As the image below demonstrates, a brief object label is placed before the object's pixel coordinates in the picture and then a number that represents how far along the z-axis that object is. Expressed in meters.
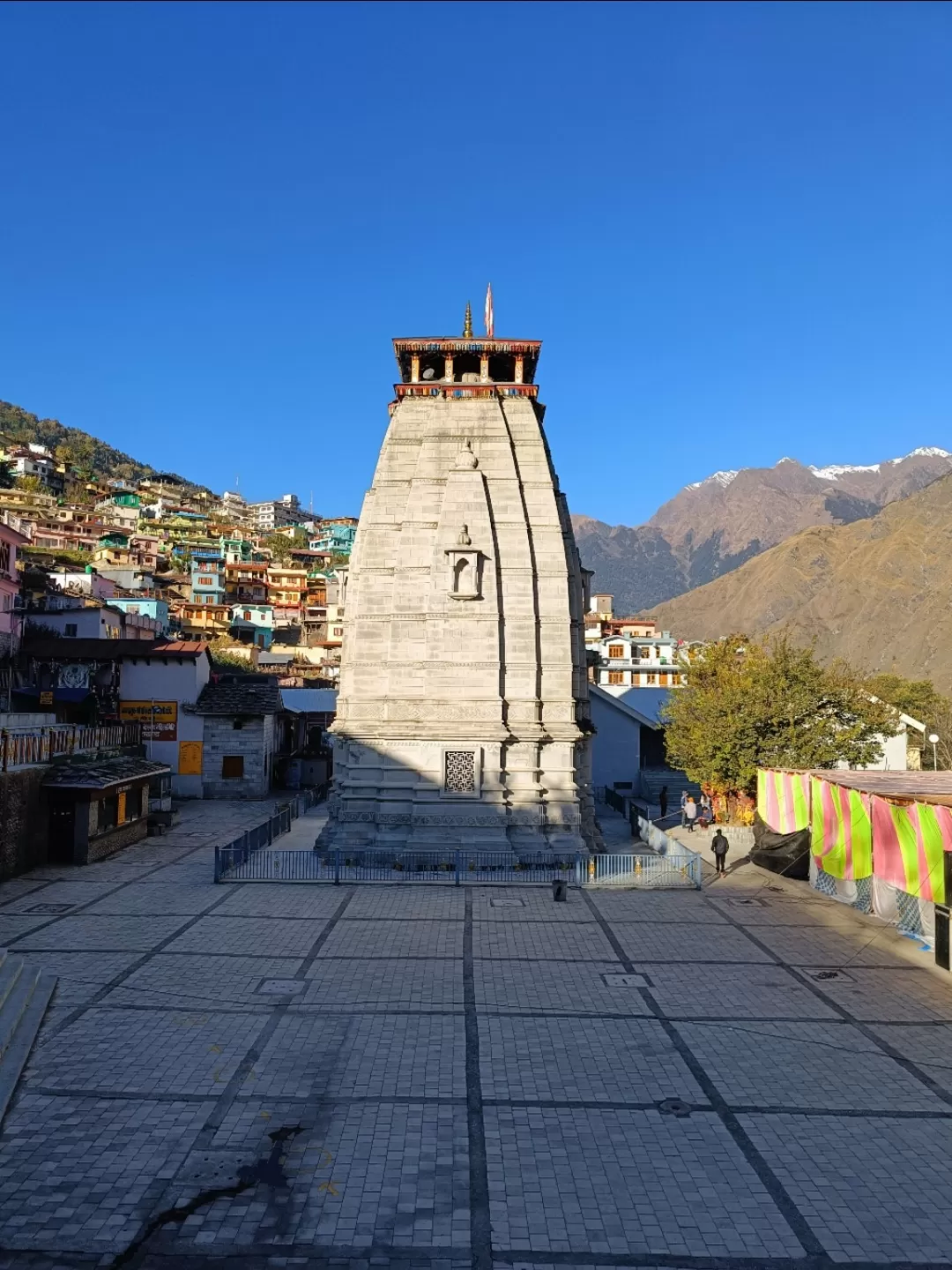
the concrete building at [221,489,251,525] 186.69
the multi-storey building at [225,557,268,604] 118.88
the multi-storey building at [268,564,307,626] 121.88
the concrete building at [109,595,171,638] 80.75
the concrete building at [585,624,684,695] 81.25
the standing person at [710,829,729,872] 29.28
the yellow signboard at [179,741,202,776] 48.19
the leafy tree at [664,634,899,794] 38.25
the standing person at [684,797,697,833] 40.78
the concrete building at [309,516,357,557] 153.62
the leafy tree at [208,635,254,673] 83.58
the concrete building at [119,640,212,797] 47.59
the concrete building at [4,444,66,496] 143.50
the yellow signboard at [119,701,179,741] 47.62
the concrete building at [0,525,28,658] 48.41
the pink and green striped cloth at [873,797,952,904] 18.91
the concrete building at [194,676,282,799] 48.22
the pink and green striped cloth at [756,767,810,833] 27.14
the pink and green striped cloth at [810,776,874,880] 22.64
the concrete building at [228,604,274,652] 104.04
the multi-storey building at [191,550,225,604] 107.06
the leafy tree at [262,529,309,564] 141.12
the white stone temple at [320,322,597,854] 30.41
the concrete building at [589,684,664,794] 52.50
